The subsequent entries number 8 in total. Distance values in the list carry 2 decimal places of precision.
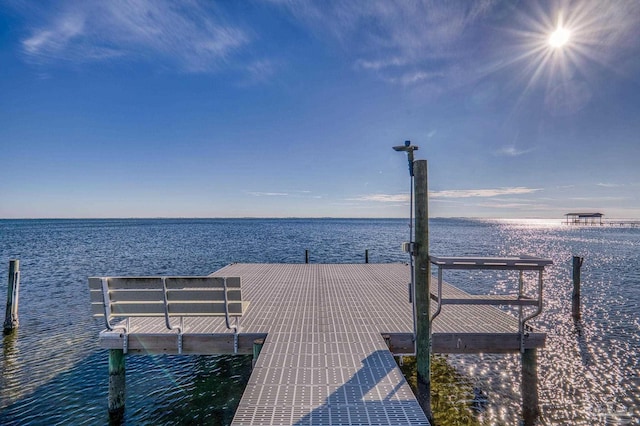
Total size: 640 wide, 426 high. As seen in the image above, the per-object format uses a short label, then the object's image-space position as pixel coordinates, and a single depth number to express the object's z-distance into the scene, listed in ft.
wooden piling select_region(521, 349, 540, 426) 21.18
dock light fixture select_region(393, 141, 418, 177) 18.35
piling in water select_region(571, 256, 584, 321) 45.09
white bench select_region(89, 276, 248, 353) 18.94
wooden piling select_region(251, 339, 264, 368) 18.98
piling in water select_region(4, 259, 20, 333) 37.11
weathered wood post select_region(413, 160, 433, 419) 17.95
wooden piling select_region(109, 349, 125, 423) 20.67
